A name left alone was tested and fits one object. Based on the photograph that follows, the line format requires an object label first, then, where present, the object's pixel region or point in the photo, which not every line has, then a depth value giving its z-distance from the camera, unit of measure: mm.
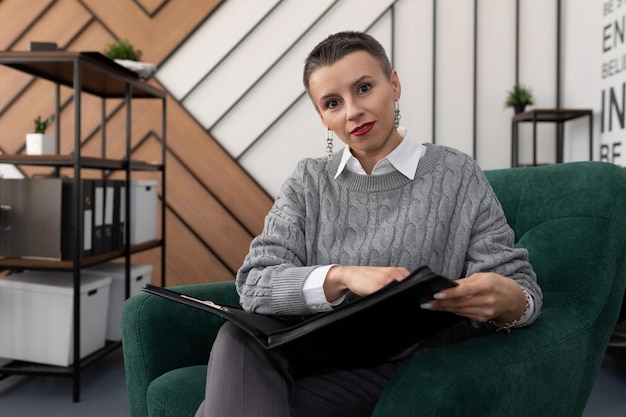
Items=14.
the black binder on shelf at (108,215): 2350
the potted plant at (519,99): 2973
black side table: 2771
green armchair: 793
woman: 922
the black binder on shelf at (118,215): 2436
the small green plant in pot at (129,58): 2536
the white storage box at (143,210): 2586
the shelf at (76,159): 2029
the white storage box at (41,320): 2105
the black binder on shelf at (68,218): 2115
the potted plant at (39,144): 2207
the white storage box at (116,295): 2517
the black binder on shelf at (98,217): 2252
